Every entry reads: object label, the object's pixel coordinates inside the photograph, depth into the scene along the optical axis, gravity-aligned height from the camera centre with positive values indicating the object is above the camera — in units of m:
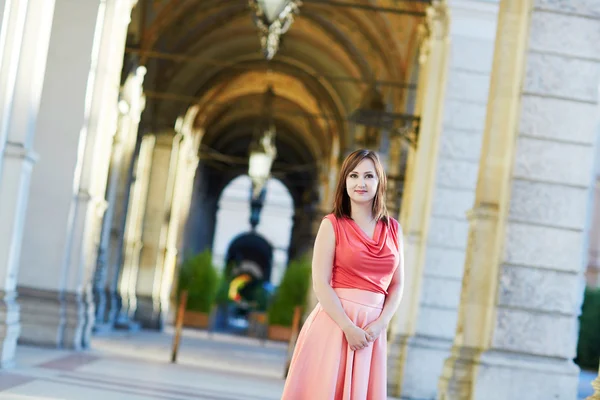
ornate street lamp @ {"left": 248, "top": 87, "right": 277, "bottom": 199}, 19.39 +2.12
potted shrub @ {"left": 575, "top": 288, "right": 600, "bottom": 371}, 30.45 -0.48
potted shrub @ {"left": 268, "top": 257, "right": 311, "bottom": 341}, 27.97 -0.54
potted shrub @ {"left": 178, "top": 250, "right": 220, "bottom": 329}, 27.17 -0.47
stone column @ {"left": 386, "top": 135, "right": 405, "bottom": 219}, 17.86 +1.90
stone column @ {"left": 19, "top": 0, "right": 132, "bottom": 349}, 11.94 +0.77
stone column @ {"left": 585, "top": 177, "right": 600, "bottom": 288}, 40.78 +2.59
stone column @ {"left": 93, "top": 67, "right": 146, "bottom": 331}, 18.80 +1.07
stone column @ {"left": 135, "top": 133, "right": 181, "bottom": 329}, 24.77 +0.79
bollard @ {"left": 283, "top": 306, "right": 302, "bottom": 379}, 14.13 -0.63
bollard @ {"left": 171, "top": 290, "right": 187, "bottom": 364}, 13.71 -0.87
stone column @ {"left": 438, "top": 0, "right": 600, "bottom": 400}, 7.96 +0.68
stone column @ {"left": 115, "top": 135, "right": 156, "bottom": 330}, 22.72 +0.62
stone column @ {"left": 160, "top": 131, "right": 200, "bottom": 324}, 25.92 +1.55
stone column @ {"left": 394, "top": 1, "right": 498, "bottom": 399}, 12.73 +1.13
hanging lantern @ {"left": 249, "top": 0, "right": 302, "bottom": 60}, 10.66 +2.73
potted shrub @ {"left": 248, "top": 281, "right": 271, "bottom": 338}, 32.78 -1.48
